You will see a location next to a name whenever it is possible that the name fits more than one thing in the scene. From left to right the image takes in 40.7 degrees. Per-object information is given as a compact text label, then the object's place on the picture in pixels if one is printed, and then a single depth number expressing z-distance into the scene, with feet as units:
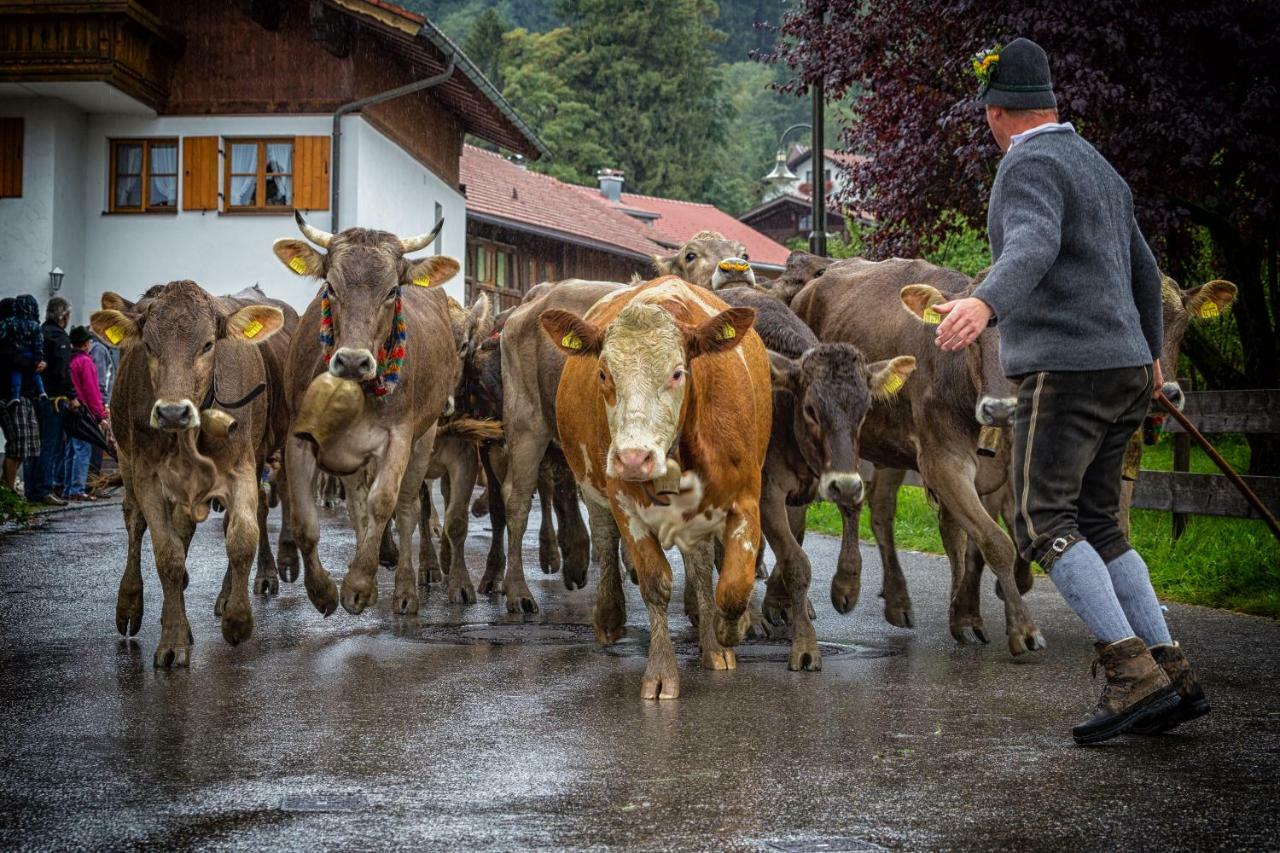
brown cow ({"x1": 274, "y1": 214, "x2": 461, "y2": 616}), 31.71
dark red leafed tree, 45.62
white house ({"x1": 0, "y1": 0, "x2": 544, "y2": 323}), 101.55
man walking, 20.04
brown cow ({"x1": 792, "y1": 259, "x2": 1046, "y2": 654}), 28.48
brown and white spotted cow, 23.25
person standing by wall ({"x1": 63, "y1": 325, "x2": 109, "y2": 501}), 63.72
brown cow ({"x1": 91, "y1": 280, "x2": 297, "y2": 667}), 28.19
